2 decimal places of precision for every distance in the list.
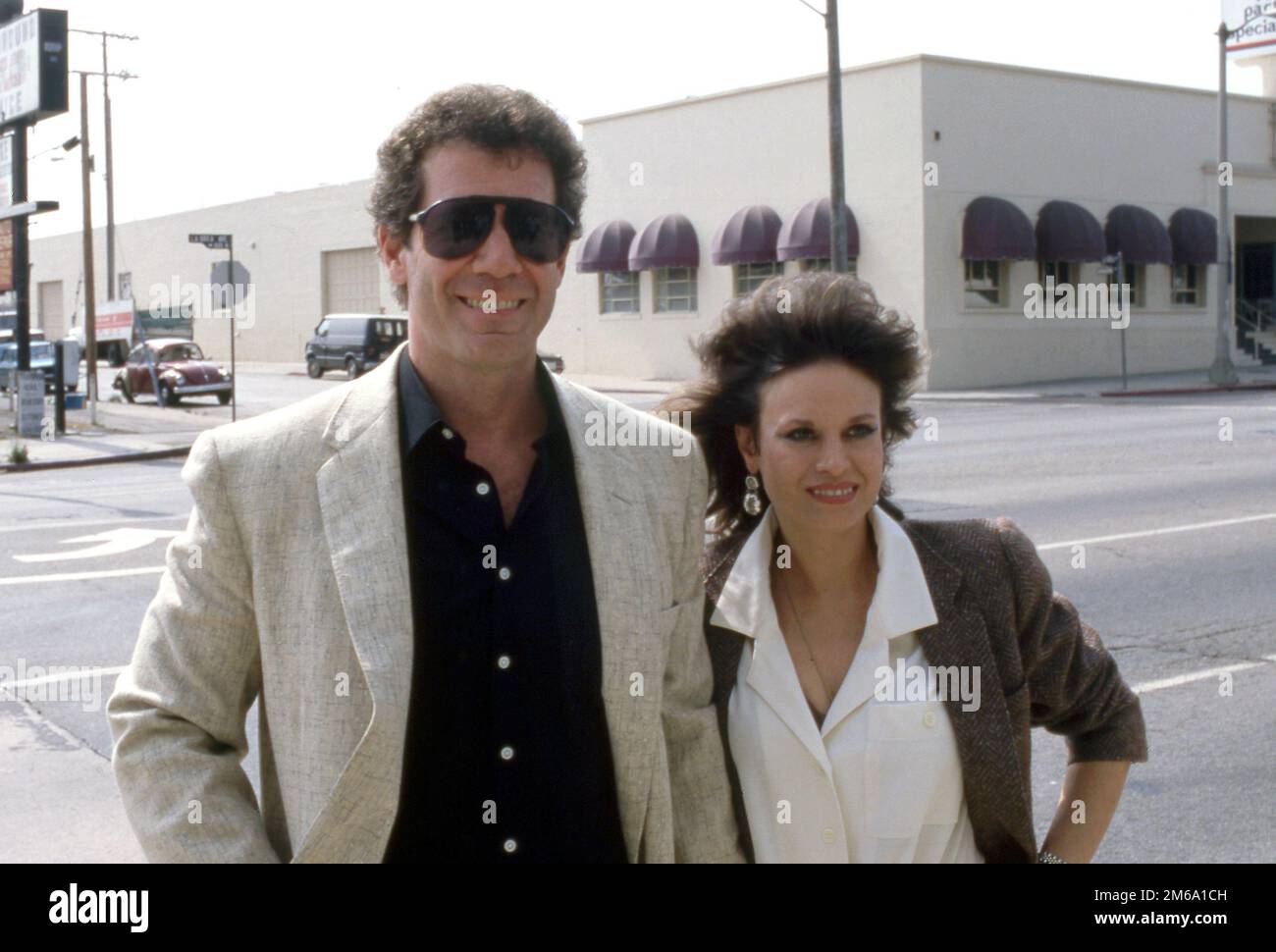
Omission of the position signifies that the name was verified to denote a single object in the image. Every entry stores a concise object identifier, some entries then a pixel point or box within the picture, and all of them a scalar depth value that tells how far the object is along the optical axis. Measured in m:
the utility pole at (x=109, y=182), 42.84
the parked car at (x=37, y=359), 34.75
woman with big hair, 2.57
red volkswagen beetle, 32.22
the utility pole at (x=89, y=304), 30.15
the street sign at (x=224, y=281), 22.38
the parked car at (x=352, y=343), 38.84
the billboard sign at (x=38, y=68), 22.92
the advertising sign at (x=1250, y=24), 41.06
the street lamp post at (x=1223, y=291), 30.45
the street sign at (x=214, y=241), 23.31
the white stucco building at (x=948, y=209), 33.22
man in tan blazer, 2.24
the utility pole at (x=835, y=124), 24.19
